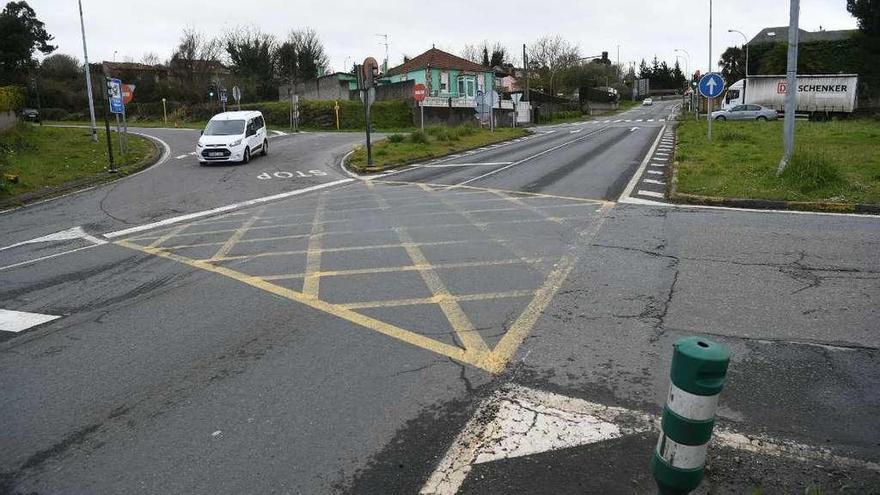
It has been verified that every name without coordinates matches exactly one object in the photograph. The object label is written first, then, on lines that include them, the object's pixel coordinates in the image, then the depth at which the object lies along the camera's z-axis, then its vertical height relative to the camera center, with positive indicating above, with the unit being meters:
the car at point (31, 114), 49.67 +2.16
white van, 22.78 -0.10
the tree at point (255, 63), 67.81 +7.85
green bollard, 2.62 -1.23
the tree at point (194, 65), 63.28 +7.56
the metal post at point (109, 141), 20.08 -0.08
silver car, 43.44 +0.51
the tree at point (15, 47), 51.62 +7.87
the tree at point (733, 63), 76.50 +7.07
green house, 60.50 +5.44
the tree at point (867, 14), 49.03 +8.01
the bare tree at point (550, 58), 101.00 +11.04
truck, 43.78 +1.78
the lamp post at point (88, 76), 24.95 +2.77
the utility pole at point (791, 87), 13.09 +0.67
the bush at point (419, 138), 28.55 -0.36
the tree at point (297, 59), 71.75 +8.44
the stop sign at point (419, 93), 29.14 +1.68
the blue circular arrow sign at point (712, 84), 20.84 +1.21
